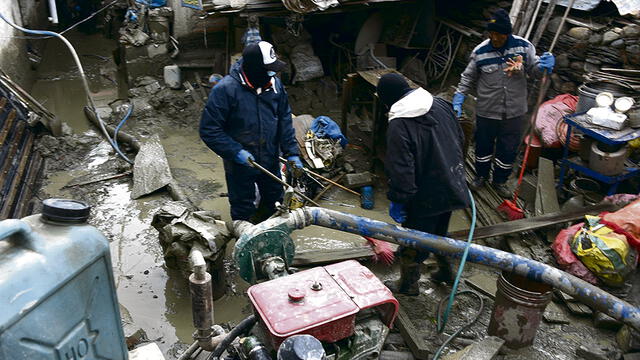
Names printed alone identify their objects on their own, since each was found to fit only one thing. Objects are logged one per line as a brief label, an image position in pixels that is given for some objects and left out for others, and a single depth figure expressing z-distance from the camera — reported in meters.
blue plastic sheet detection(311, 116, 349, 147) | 6.86
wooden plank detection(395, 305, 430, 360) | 3.81
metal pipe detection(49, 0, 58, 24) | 7.46
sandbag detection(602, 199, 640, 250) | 4.56
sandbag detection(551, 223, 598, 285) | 4.71
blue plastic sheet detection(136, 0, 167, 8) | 10.05
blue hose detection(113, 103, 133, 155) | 7.70
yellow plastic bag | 4.49
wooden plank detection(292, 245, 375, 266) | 4.80
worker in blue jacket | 4.58
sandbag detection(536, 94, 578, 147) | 6.45
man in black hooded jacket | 3.97
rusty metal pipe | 2.59
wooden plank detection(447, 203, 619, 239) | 5.29
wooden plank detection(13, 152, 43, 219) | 5.75
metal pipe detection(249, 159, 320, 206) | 4.49
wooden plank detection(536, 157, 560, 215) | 5.77
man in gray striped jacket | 5.89
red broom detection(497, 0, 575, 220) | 5.77
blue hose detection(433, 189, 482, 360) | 3.76
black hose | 2.94
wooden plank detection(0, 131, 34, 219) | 5.46
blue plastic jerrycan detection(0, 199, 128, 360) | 1.71
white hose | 7.17
